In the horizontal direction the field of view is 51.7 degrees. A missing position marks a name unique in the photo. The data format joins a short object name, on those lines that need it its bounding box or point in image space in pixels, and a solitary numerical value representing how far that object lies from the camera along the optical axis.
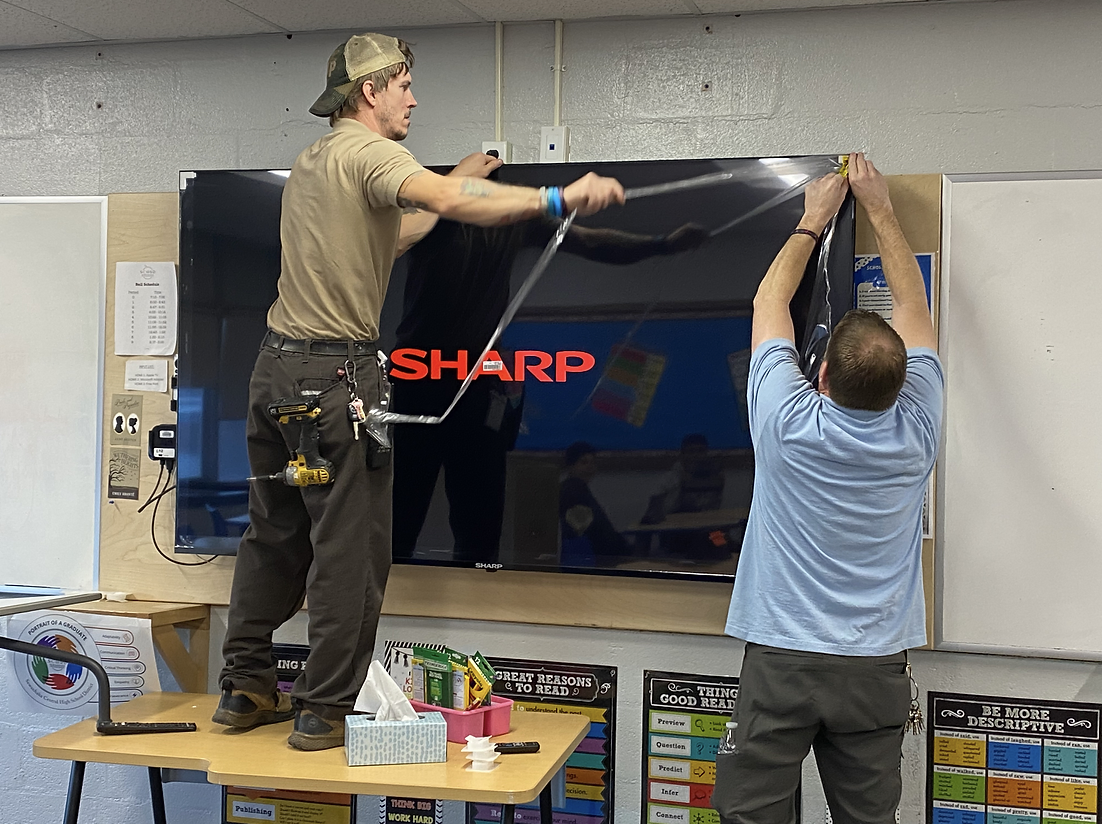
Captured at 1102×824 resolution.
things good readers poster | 2.91
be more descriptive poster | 2.73
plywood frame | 2.78
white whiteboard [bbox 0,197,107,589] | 3.30
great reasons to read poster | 2.97
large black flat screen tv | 2.77
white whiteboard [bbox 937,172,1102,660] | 2.69
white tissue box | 2.31
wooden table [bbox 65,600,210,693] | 3.05
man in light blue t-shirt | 2.20
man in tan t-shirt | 2.32
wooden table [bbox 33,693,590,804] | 2.23
